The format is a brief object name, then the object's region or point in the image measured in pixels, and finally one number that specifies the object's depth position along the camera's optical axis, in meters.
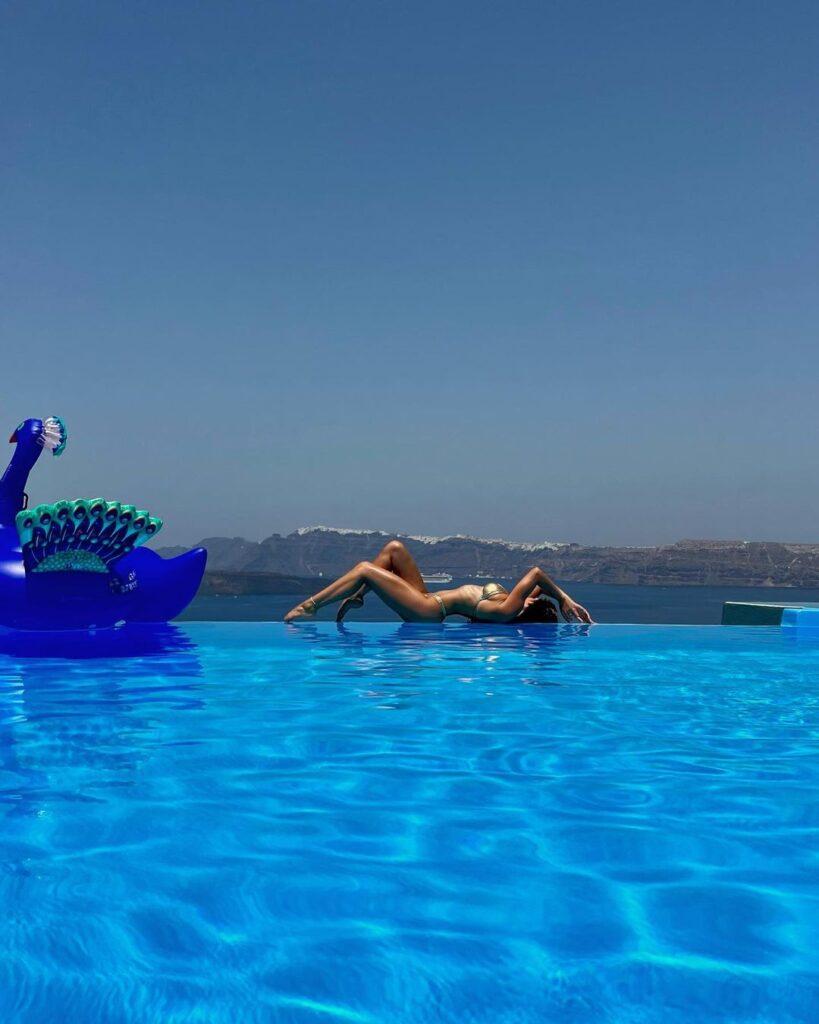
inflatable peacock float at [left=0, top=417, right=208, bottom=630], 9.75
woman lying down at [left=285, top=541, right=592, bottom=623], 11.13
